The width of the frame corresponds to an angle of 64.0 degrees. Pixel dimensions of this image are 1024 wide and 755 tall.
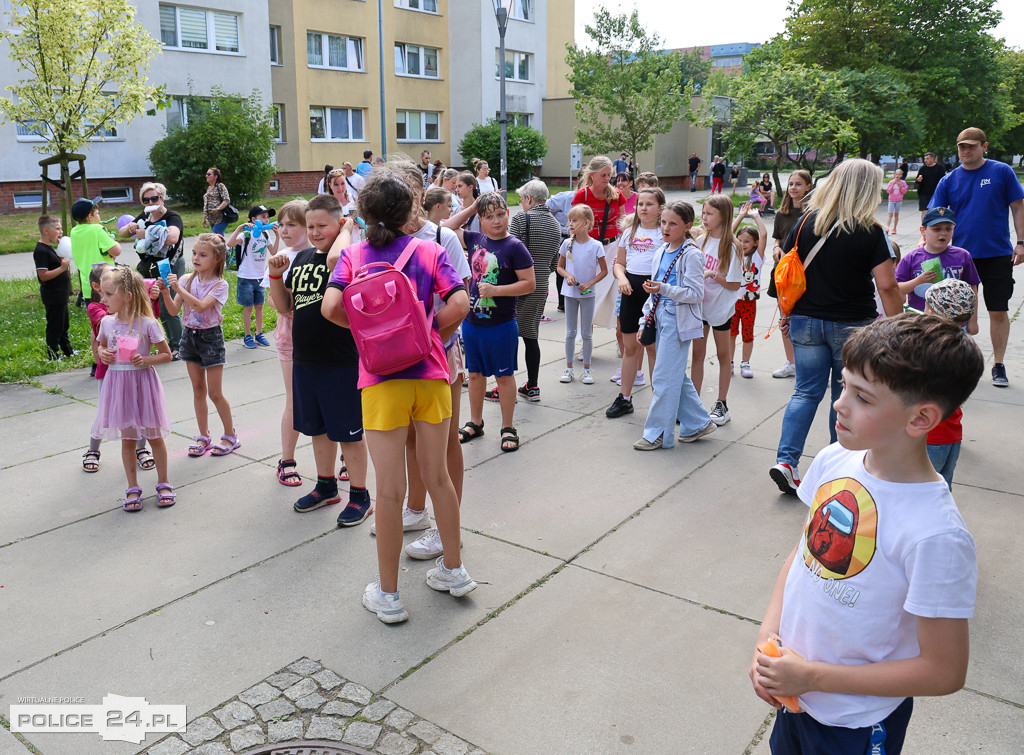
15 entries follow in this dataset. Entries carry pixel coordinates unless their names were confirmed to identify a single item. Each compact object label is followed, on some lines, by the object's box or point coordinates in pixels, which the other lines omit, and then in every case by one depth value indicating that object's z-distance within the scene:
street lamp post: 16.30
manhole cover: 2.92
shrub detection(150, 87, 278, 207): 24.84
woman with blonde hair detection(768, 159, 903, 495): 4.64
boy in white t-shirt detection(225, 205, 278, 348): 9.25
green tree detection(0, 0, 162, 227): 12.85
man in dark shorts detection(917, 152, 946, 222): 22.95
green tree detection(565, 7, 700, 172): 31.89
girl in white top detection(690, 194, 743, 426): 6.25
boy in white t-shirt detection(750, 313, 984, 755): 1.61
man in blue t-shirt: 6.99
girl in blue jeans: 5.80
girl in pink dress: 4.97
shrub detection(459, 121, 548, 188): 34.31
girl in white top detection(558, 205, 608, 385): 7.50
